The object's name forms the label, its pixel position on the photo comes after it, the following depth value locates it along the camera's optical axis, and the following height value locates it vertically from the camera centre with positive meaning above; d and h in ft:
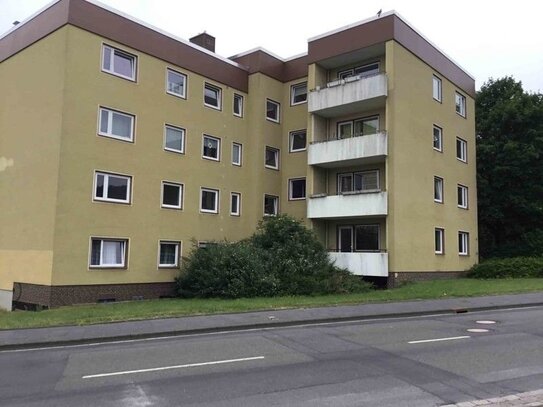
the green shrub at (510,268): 91.91 -0.63
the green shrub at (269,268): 70.79 -1.20
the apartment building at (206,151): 72.08 +16.97
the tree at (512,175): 114.93 +19.50
